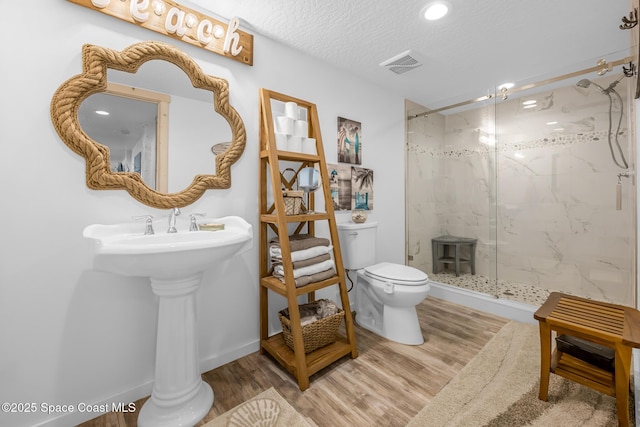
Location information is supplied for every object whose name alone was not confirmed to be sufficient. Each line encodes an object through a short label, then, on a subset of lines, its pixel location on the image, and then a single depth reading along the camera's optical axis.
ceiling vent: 2.02
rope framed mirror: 1.19
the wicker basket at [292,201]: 1.65
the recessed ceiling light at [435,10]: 1.51
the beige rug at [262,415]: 1.22
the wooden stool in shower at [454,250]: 3.09
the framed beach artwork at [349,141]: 2.26
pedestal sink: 1.12
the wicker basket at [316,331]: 1.57
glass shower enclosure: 2.19
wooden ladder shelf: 1.47
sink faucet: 1.36
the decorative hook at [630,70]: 1.72
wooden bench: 1.08
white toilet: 1.86
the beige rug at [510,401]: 1.22
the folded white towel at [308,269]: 1.57
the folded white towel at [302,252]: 1.59
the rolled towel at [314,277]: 1.55
